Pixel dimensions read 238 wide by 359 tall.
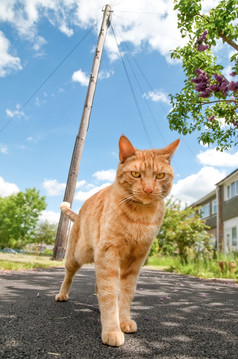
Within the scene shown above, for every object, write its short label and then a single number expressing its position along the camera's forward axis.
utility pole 8.54
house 19.39
